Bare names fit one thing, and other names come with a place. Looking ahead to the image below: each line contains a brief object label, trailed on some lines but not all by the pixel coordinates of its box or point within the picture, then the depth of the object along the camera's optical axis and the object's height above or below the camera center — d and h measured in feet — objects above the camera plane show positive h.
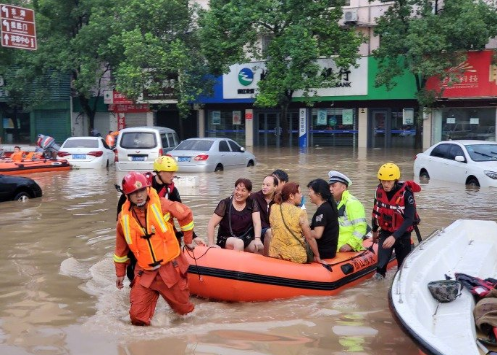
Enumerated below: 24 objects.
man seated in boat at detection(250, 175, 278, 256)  26.73 -3.40
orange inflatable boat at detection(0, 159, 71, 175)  66.18 -5.00
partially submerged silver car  66.95 -3.93
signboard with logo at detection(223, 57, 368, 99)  106.93 +6.33
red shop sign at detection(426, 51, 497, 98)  96.07 +5.42
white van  67.77 -3.14
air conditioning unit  105.40 +16.06
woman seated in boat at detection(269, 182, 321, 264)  24.29 -4.18
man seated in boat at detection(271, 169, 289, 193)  27.56 -2.60
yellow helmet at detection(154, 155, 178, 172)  24.31 -1.73
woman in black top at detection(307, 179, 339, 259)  24.75 -3.79
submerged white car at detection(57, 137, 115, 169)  74.28 -3.93
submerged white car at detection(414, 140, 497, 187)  51.31 -3.98
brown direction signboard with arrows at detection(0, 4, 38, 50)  53.21 +7.63
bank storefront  107.24 +0.57
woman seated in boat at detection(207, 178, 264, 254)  25.53 -4.11
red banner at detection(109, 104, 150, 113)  128.47 +1.94
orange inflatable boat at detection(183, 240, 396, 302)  23.76 -5.86
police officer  27.02 -4.14
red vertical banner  132.16 -0.60
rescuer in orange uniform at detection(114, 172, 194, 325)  19.66 -3.98
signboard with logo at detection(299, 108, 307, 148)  116.16 -2.07
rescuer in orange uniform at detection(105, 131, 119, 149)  90.18 -3.16
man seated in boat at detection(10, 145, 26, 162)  74.17 -4.21
